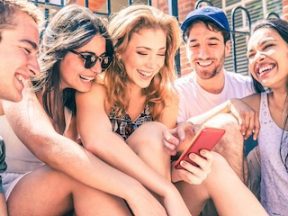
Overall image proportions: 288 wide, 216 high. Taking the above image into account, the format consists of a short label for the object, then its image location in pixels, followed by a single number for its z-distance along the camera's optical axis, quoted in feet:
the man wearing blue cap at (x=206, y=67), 9.62
